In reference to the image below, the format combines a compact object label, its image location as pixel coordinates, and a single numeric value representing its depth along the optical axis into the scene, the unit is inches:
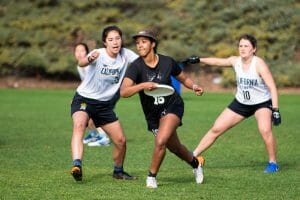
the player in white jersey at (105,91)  781.3
